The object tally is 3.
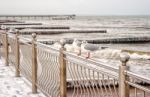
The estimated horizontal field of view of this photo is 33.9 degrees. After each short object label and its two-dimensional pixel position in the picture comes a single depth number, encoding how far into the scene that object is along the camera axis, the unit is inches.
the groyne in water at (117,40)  880.9
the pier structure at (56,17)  4229.2
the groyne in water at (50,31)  1164.1
